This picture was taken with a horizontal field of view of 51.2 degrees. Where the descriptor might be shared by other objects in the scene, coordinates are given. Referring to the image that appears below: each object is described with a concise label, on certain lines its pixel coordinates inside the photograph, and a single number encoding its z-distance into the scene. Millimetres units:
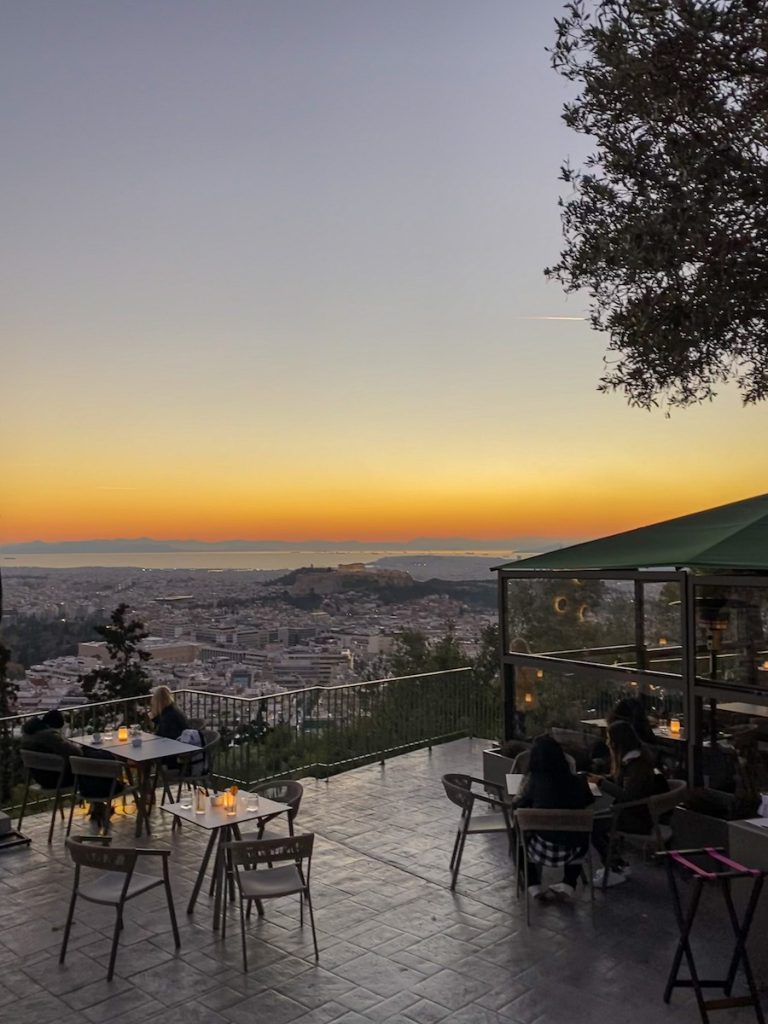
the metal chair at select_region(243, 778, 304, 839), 5750
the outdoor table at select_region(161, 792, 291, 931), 5215
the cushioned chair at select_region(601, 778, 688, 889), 5645
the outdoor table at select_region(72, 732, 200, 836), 7082
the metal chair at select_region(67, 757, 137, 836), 6562
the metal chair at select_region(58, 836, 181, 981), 4482
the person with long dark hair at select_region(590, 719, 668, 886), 5859
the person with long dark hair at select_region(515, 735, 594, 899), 5367
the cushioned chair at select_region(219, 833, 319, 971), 4605
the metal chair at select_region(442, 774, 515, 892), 5938
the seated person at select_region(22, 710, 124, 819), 7043
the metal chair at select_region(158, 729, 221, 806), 7605
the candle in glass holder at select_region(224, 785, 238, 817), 5484
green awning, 6383
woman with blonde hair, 8000
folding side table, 3813
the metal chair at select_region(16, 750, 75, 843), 7129
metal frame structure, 6410
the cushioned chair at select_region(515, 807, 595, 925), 5139
